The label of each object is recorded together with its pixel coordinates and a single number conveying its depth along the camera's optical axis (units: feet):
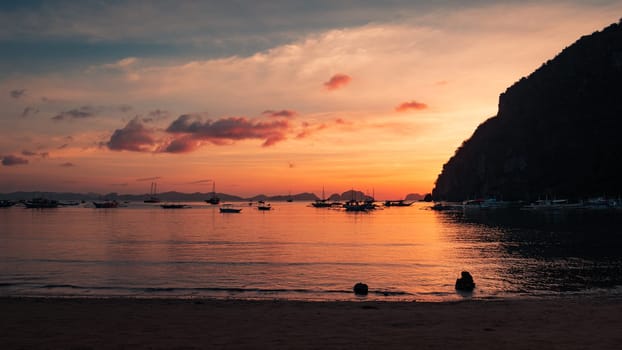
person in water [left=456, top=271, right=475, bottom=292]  95.34
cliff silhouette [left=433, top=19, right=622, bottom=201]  643.86
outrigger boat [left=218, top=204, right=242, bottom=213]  583.99
